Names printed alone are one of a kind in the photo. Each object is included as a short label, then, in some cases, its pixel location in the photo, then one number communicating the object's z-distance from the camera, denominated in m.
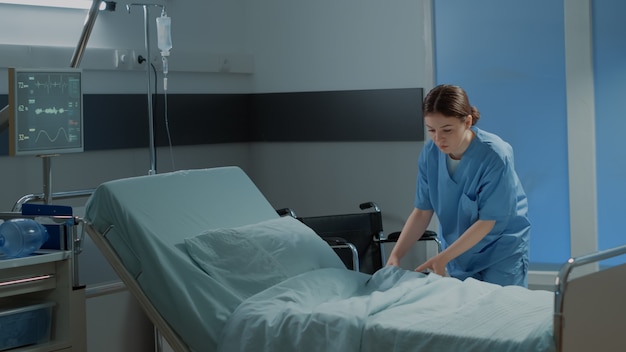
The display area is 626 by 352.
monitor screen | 3.10
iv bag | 4.24
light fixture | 4.18
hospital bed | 2.46
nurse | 3.20
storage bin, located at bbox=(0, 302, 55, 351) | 2.82
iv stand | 4.36
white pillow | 3.07
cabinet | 2.88
